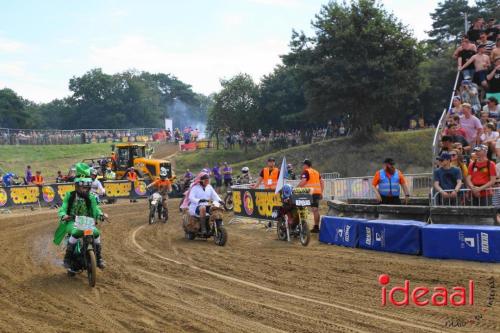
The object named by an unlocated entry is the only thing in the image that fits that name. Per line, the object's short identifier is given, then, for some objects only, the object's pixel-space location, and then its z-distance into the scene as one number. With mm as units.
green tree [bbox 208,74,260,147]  54031
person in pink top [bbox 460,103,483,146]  14547
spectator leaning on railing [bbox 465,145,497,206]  11781
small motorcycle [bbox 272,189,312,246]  13758
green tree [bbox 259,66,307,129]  55219
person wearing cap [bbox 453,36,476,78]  18516
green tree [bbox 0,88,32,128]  80531
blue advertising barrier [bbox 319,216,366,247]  13094
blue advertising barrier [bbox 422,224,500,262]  10258
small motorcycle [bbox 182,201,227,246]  14156
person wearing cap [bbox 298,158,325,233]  15344
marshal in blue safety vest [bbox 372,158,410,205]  13477
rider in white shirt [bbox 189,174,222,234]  14992
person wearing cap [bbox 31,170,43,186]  30320
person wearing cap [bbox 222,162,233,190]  30547
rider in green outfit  10172
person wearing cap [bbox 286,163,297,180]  26819
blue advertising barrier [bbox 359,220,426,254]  11586
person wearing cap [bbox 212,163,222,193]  32125
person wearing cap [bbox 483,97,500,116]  15266
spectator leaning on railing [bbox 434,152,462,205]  12258
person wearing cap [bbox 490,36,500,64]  17078
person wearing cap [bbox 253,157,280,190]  18267
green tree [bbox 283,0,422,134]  40969
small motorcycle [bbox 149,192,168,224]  20172
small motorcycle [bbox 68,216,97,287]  9492
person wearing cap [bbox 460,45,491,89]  17406
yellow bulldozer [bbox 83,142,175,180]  34875
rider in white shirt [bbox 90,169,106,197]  17753
